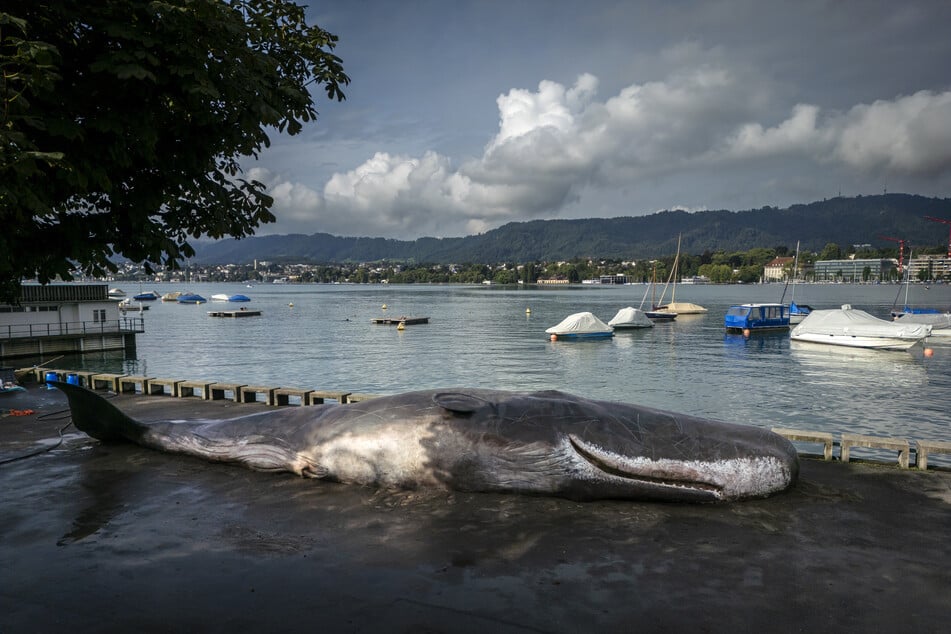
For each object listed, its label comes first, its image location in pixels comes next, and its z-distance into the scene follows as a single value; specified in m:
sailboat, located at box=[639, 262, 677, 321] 88.25
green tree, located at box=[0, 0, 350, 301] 5.11
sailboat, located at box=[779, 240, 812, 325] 81.38
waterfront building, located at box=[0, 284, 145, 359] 47.09
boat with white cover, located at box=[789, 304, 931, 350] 50.72
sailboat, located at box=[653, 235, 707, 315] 99.62
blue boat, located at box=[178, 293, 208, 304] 170.75
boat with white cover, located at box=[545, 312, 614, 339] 62.28
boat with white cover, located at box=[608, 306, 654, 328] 73.81
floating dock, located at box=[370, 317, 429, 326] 86.62
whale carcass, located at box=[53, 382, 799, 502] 8.84
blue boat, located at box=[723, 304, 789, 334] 67.38
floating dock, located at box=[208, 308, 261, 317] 108.44
